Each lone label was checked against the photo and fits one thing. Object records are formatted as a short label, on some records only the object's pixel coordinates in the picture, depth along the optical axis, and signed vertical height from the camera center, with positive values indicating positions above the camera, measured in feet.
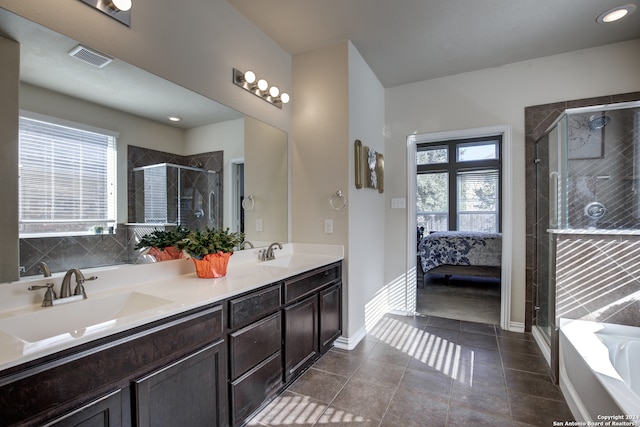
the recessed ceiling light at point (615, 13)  7.21 +4.84
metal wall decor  8.99 +1.45
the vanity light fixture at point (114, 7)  4.71 +3.24
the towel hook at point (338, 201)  8.65 +0.33
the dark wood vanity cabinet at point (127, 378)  2.79 -1.83
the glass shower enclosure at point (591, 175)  7.75 +0.99
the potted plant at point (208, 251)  5.78 -0.73
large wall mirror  4.19 +1.54
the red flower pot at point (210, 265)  5.85 -1.02
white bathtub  4.37 -2.72
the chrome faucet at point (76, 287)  4.15 -0.99
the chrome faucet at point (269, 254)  8.13 -1.11
